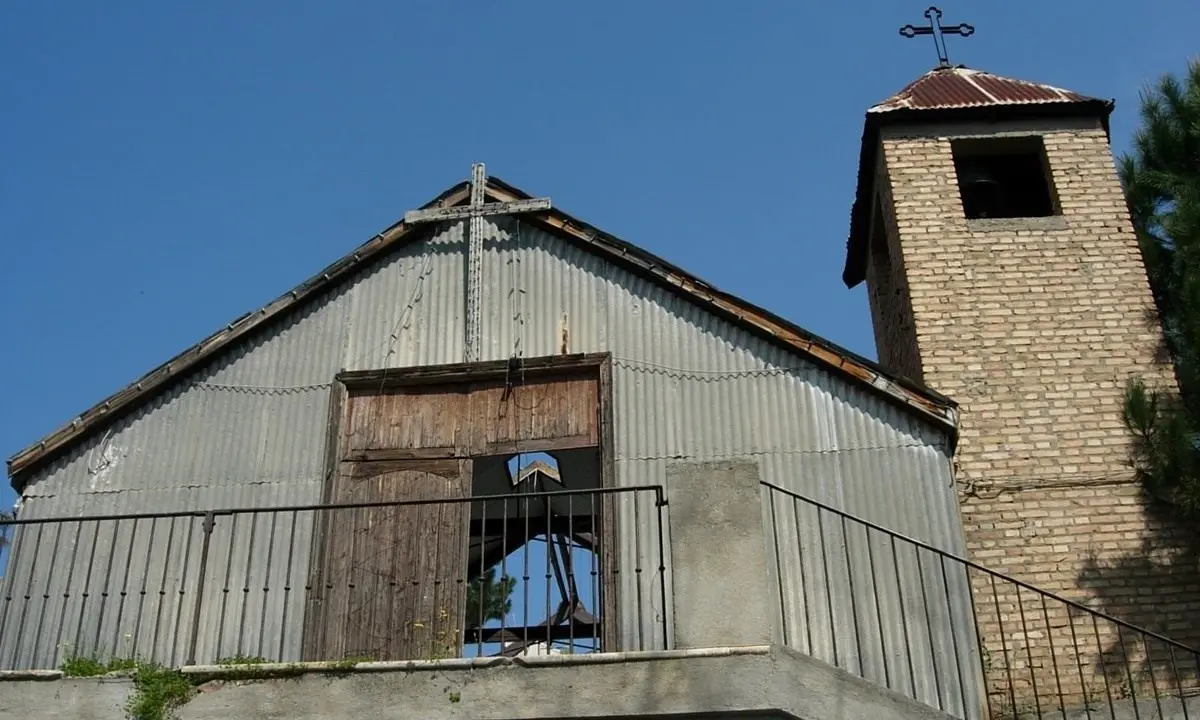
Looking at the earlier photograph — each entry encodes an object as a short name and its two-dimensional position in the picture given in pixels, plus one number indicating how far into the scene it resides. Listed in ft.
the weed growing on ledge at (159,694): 25.55
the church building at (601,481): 29.17
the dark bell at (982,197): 47.37
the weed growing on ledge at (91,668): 26.53
